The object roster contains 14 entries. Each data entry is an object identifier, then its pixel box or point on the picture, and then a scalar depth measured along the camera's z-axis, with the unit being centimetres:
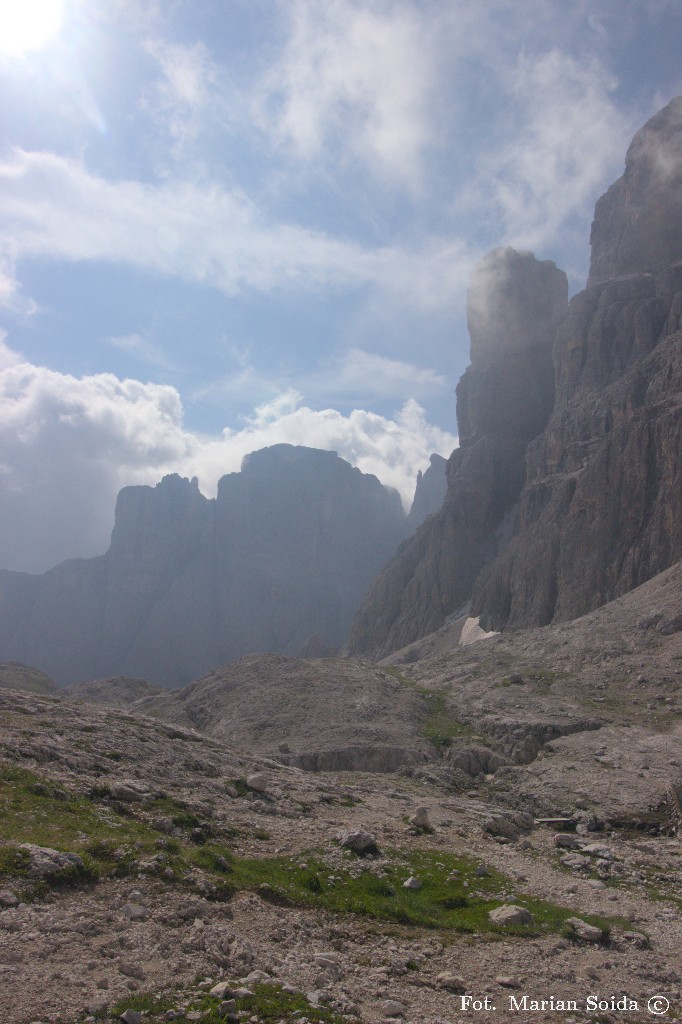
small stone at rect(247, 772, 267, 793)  3178
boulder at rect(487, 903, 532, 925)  1967
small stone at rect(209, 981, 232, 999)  1285
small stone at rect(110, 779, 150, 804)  2428
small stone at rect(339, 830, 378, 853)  2410
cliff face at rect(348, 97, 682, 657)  11350
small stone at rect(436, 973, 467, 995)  1537
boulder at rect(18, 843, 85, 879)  1622
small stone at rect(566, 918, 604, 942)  1966
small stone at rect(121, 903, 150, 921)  1577
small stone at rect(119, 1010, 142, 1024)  1171
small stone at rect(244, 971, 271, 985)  1359
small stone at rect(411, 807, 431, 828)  3052
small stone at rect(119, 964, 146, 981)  1334
